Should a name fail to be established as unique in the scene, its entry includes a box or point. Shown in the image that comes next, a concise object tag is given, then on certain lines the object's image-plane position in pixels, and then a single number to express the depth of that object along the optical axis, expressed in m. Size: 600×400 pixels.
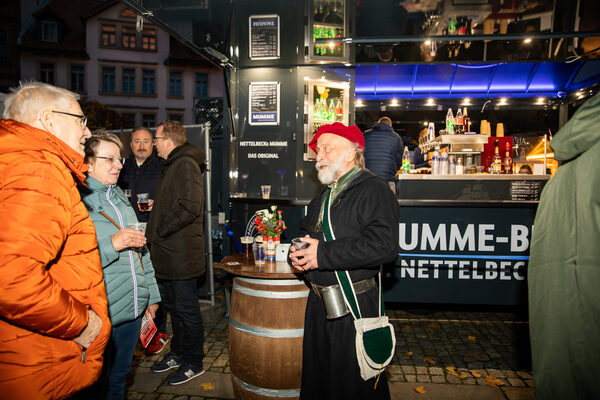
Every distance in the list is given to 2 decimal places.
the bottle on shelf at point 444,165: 5.64
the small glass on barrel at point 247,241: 3.40
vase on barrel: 3.04
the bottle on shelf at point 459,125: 6.28
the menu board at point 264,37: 6.35
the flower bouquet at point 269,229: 3.05
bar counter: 4.46
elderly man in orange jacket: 1.24
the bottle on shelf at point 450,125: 6.36
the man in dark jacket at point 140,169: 4.35
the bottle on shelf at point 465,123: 6.35
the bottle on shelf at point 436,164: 5.71
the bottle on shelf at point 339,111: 6.94
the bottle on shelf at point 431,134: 6.61
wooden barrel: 2.56
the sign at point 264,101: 6.42
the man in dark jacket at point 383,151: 6.13
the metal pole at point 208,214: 5.15
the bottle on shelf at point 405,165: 6.45
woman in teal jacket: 2.15
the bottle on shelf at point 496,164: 6.29
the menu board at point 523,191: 5.09
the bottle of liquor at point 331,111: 6.84
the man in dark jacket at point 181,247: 3.39
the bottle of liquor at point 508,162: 6.53
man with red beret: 2.03
